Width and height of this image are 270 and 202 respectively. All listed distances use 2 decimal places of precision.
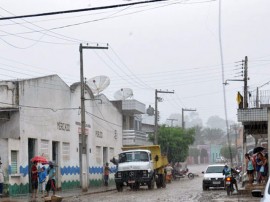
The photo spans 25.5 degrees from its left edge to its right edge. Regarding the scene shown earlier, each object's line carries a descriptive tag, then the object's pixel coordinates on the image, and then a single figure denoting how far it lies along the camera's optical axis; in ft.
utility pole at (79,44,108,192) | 116.06
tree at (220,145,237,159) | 399.03
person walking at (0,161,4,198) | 88.14
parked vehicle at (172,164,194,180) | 212.37
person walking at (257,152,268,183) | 84.94
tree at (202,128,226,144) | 580.09
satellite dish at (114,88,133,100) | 185.06
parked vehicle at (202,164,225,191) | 115.03
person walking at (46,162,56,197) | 91.15
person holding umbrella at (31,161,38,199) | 92.22
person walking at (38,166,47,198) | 99.25
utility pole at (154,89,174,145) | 190.85
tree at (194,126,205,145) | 555.36
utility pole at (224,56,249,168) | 135.74
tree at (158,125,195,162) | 233.55
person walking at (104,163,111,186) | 151.44
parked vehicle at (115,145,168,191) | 117.29
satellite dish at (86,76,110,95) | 152.56
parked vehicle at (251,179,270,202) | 36.93
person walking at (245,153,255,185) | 90.38
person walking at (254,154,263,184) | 86.12
